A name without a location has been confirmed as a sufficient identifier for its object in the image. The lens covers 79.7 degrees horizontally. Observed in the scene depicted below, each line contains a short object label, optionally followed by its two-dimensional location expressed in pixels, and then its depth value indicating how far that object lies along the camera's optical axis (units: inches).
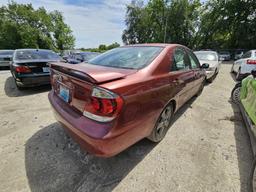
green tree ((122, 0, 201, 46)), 1116.5
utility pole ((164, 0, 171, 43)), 1140.8
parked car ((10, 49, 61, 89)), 178.4
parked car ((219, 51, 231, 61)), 830.5
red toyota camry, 59.9
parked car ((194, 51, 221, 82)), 246.7
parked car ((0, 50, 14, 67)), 443.5
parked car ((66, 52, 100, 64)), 329.5
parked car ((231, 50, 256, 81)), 231.0
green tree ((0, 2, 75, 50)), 1216.2
